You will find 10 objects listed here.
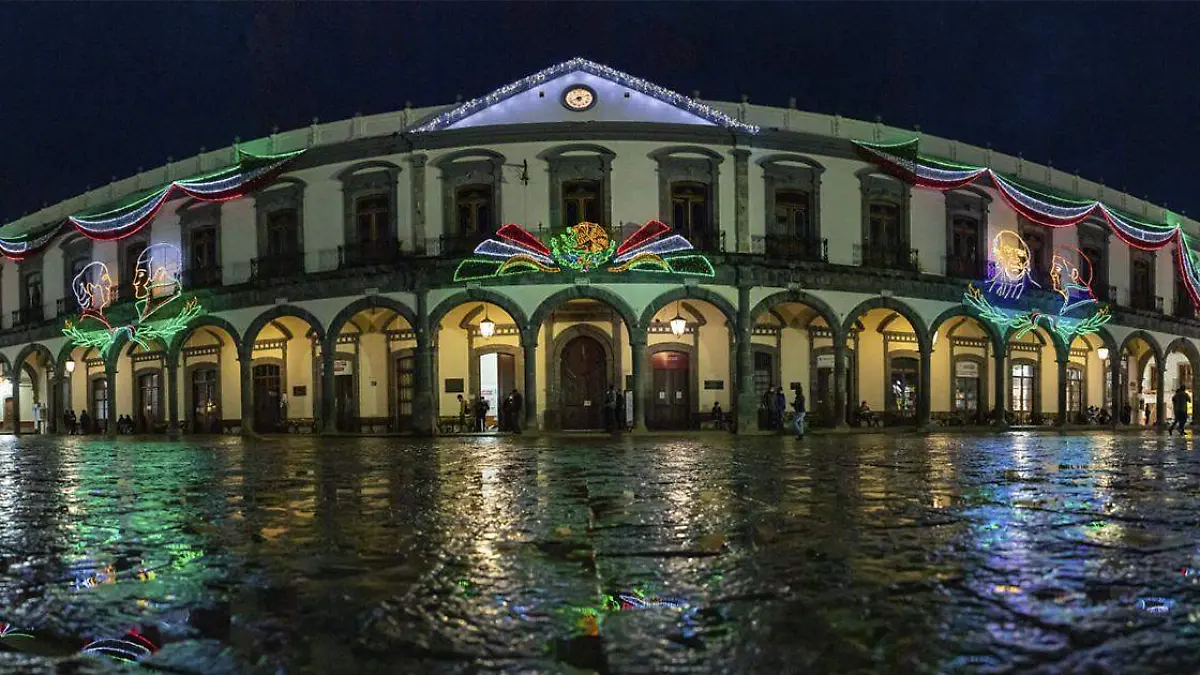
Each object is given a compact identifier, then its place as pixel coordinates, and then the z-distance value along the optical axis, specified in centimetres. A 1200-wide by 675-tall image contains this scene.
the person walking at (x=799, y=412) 2242
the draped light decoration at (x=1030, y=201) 2719
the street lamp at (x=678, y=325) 2709
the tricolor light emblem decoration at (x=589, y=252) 2545
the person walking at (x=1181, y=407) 2488
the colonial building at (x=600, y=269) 2609
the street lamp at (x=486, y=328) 2725
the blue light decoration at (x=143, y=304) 3067
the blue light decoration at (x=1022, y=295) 2959
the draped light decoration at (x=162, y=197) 2767
